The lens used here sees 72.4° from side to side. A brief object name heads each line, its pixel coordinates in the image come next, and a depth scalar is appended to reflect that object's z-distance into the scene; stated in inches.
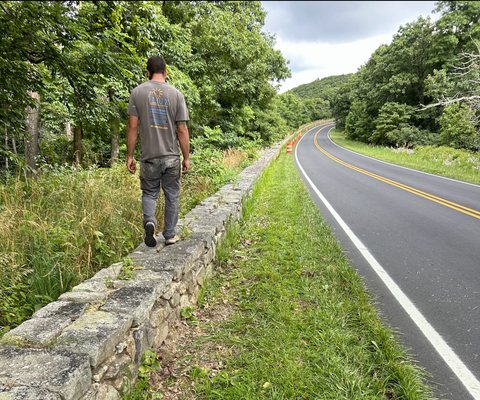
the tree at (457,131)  864.1
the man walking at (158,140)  131.6
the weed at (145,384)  89.9
